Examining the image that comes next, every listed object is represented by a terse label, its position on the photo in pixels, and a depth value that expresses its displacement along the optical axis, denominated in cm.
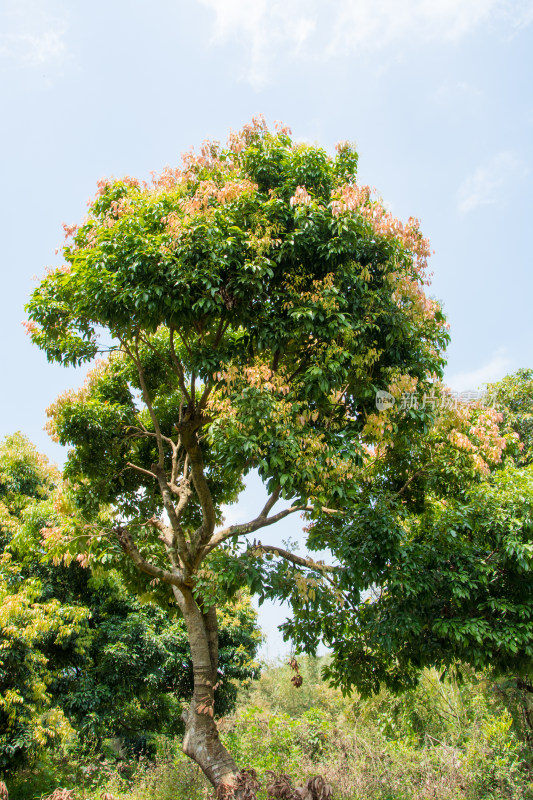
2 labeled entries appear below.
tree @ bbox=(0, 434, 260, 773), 1001
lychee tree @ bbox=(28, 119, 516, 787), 617
